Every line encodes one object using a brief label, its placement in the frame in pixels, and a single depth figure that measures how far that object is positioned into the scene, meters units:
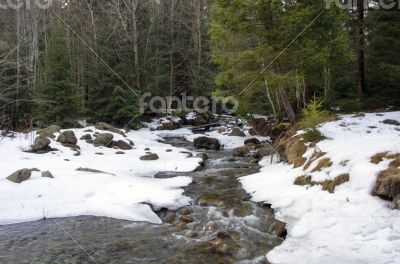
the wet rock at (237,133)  20.82
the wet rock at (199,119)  27.46
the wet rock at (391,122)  12.79
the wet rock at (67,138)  14.47
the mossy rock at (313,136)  10.88
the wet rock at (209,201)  8.64
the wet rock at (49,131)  14.62
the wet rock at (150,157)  14.06
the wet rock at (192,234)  6.87
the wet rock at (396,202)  6.01
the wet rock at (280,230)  6.70
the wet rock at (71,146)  13.99
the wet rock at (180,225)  7.32
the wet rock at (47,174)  9.69
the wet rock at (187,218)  7.65
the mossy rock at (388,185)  6.16
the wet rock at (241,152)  15.60
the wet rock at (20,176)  9.20
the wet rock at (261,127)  20.06
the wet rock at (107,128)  17.62
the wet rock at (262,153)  14.24
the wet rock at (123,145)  15.70
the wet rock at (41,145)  12.90
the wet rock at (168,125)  25.10
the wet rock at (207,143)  18.17
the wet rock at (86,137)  15.65
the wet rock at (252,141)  18.22
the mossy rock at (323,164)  8.55
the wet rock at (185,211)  8.05
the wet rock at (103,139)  15.41
